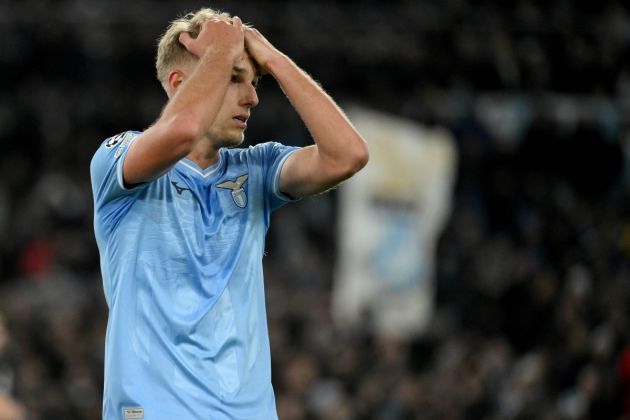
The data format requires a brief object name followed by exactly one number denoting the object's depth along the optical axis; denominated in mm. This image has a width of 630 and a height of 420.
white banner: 27578
